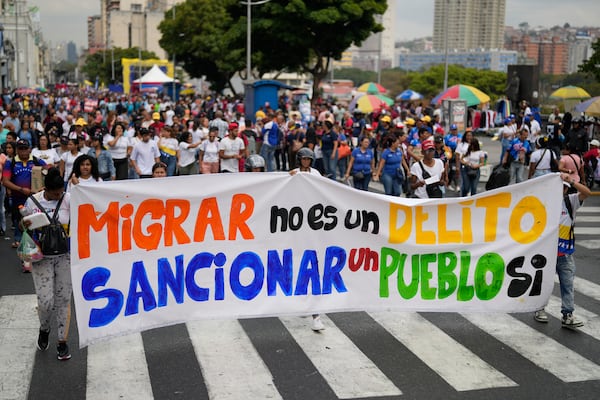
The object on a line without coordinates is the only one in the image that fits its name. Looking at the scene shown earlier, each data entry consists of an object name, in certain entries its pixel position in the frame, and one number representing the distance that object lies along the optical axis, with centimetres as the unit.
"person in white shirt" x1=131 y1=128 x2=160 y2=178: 1453
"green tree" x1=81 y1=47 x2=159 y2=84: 12962
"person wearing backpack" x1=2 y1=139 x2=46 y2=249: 1140
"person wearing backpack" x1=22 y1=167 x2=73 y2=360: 728
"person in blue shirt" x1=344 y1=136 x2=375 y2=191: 1494
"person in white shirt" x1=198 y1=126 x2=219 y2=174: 1561
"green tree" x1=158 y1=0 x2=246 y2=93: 5944
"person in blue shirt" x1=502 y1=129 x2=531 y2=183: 1661
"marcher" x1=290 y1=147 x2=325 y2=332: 862
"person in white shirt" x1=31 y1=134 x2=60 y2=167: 1317
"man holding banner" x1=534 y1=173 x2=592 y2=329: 837
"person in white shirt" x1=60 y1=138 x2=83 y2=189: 1276
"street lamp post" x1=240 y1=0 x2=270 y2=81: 4069
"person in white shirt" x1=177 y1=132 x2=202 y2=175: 1603
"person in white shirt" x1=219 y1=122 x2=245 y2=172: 1561
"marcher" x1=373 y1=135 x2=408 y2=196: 1436
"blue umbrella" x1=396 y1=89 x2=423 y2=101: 4097
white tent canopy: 5322
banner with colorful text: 723
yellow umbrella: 3272
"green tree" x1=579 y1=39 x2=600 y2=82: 3391
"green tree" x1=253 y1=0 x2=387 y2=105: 4328
